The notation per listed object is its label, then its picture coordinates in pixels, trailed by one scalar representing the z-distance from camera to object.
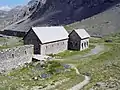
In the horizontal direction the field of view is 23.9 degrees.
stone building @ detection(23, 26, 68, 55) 62.81
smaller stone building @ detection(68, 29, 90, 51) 74.50
